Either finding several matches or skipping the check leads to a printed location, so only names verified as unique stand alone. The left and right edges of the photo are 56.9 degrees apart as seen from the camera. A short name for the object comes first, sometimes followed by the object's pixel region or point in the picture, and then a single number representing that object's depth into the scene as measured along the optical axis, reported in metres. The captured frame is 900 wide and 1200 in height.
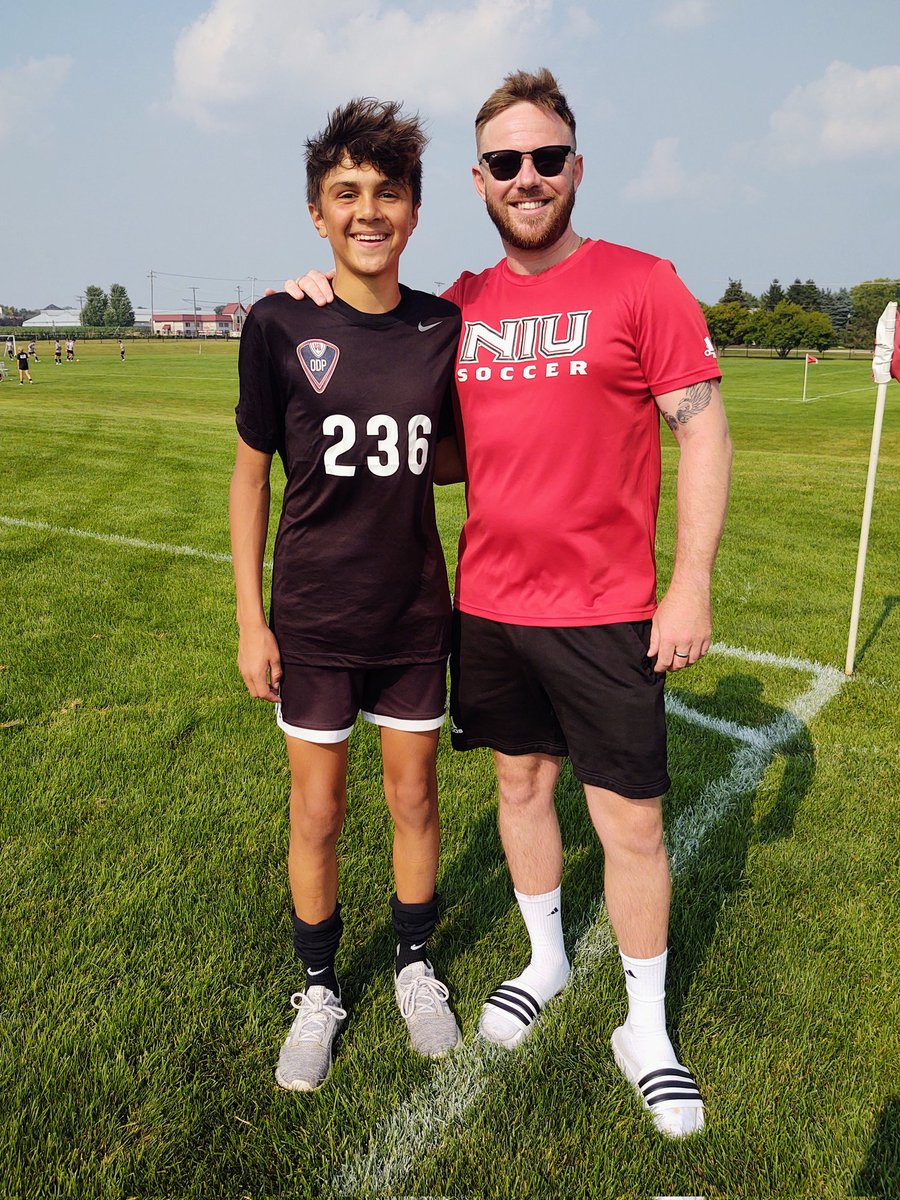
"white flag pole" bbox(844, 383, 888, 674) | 4.93
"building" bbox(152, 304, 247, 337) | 153.00
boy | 2.24
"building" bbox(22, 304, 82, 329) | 161.12
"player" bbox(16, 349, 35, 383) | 32.76
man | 2.18
